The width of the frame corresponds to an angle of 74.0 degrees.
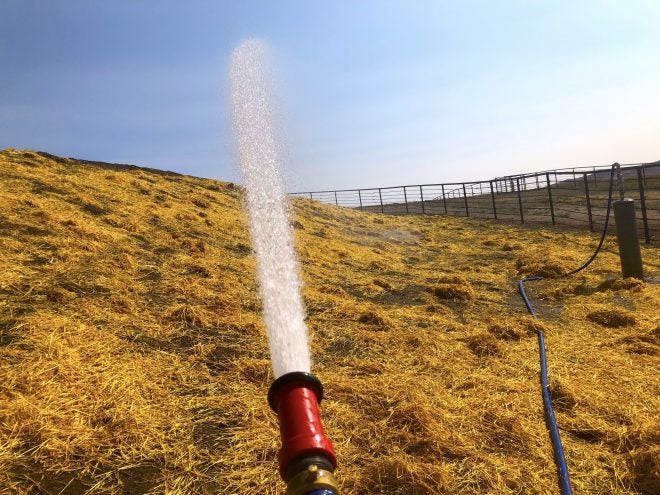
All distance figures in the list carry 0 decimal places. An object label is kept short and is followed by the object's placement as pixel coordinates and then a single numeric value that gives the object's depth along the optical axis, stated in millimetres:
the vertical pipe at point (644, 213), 10422
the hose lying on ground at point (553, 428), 2660
